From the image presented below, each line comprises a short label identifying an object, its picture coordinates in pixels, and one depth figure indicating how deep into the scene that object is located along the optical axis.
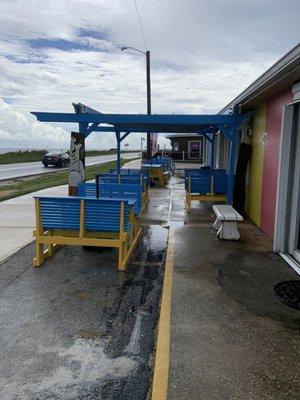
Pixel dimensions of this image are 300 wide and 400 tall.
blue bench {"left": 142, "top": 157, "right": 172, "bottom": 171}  20.51
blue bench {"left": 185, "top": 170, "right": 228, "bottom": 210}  9.93
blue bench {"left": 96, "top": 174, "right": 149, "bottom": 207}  9.86
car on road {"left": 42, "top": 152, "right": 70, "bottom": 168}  31.53
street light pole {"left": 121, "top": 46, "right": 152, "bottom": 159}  21.90
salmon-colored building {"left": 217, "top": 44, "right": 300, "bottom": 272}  5.45
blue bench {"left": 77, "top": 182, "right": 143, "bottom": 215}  7.35
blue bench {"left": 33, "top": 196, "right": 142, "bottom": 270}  5.24
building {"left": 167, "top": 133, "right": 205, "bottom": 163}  34.50
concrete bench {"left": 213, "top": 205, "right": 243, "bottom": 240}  6.69
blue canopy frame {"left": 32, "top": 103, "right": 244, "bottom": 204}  8.40
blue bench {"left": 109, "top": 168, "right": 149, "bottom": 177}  12.90
